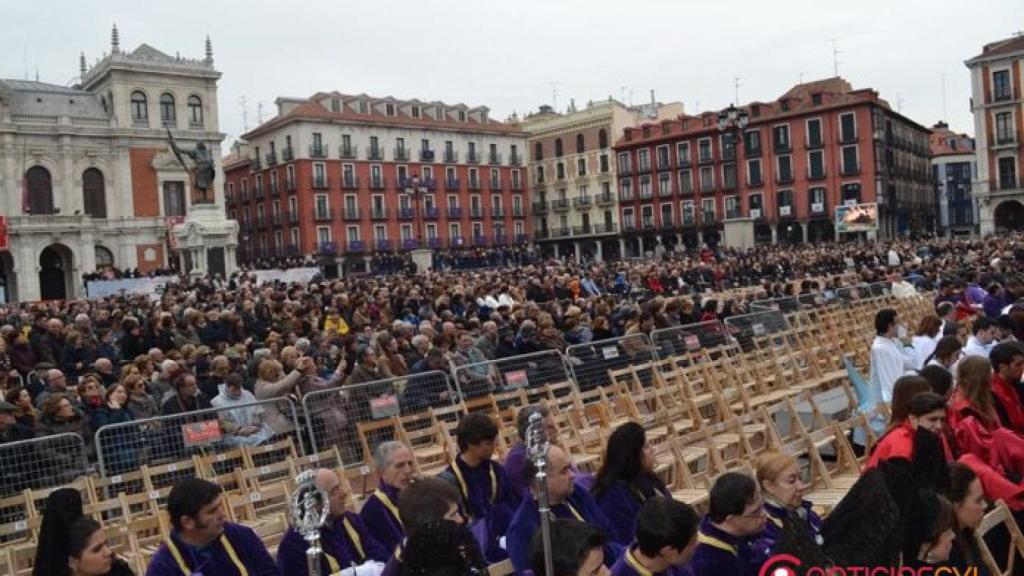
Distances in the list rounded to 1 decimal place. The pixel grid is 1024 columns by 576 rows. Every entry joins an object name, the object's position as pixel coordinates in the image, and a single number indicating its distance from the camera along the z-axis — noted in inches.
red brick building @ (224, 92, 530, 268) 2399.1
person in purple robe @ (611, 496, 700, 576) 148.3
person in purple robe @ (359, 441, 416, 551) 200.8
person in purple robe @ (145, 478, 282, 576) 175.8
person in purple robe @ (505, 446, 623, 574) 180.1
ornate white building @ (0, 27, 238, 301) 1900.8
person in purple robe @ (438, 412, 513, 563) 216.8
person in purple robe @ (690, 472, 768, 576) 156.6
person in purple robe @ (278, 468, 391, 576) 181.8
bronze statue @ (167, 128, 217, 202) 1769.2
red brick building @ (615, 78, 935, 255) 2274.9
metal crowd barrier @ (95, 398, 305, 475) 285.3
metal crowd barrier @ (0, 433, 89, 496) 259.8
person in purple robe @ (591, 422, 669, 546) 198.1
